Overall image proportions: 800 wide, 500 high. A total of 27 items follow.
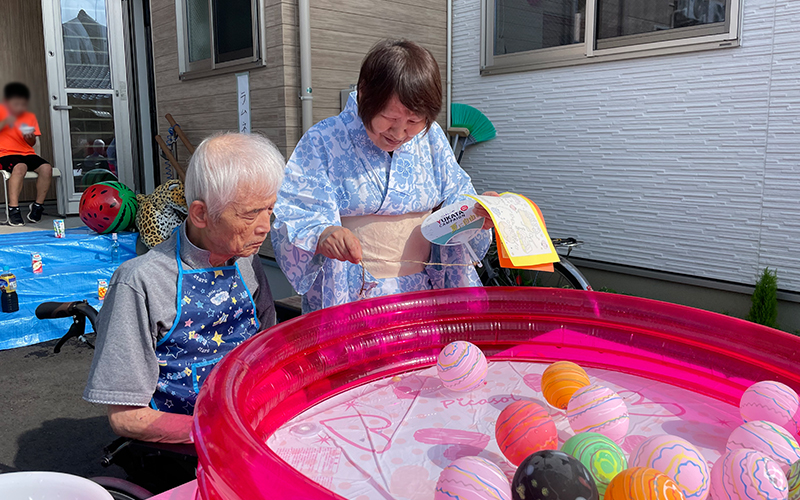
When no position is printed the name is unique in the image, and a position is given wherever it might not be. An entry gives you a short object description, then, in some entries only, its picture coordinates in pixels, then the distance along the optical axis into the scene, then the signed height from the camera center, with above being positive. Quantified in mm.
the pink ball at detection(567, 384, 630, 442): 1279 -574
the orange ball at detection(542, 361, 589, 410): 1438 -571
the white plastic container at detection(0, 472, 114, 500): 816 -464
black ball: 935 -529
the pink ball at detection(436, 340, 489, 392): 1560 -571
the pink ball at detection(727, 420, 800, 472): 1122 -570
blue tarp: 4641 -1018
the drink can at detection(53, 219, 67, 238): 5383 -698
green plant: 3764 -966
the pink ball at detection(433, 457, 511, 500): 960 -547
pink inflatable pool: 1423 -553
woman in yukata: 1776 -135
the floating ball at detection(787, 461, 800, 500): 1052 -594
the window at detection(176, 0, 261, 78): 5277 +1145
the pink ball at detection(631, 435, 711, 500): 1050 -568
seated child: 6285 -153
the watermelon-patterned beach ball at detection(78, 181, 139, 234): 5410 -511
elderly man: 1381 -371
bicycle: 3990 -936
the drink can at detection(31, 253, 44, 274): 4961 -923
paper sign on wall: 5305 +496
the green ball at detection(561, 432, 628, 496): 1078 -572
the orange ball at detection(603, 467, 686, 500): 958 -551
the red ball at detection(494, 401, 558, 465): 1189 -578
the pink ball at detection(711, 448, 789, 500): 1016 -573
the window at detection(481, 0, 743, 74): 3934 +910
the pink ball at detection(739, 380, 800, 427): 1286 -560
